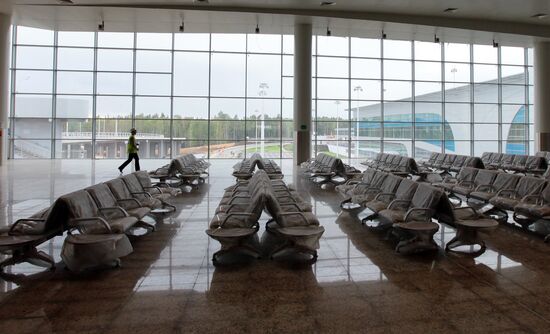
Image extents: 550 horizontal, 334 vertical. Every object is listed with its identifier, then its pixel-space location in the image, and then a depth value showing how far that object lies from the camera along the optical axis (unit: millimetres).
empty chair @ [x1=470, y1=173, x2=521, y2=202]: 6004
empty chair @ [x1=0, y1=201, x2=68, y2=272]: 3664
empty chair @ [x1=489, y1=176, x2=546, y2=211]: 5406
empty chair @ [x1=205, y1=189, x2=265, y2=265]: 3844
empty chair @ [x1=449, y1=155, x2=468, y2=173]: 11656
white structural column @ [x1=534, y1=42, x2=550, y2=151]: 17609
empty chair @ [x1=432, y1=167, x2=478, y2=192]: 7148
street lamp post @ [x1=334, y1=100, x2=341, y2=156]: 18234
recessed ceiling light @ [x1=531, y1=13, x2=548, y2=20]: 14617
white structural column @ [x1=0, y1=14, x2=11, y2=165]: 14211
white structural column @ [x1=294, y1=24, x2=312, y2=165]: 15148
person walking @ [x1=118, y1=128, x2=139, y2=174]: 11858
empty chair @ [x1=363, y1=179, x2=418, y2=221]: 4980
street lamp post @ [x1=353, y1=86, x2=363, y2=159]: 18375
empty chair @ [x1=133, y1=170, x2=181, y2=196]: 6285
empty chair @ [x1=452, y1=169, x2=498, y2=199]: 6572
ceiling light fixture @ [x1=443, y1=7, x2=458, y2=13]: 13676
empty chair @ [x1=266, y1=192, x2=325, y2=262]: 3871
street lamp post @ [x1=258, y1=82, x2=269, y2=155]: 17953
